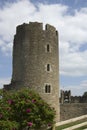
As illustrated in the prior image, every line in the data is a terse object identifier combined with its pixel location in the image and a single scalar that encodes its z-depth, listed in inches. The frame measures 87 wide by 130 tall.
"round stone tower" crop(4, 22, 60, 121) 636.7
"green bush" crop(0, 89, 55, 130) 408.5
